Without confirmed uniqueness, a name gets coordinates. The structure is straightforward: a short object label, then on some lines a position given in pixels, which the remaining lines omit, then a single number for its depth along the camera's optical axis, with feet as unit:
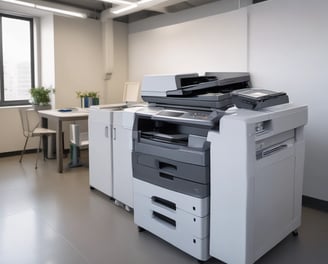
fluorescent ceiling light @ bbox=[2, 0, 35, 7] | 14.75
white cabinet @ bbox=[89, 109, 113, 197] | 10.78
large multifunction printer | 6.45
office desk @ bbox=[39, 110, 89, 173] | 14.10
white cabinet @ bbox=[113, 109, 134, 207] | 9.81
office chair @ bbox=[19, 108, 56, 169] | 15.67
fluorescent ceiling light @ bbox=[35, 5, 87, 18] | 15.72
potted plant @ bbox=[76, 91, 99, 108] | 16.79
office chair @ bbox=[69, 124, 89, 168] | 14.98
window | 17.48
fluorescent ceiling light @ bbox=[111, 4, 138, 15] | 14.90
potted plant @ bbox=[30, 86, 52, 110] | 17.44
